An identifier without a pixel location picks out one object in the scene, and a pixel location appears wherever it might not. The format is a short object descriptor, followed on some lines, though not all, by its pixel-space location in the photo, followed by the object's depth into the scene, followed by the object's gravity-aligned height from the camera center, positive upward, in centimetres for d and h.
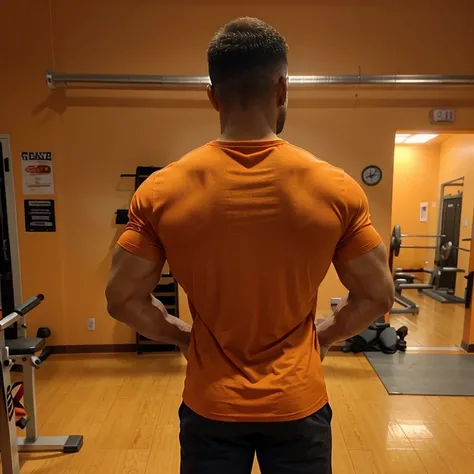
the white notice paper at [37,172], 332 +27
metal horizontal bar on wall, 320 +105
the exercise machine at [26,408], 176 -105
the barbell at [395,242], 427 -46
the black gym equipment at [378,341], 349 -131
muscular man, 70 -12
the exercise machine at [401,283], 429 -121
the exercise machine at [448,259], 568 -91
